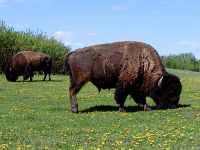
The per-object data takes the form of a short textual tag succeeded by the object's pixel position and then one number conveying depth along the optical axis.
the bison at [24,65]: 37.50
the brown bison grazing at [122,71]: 17.08
